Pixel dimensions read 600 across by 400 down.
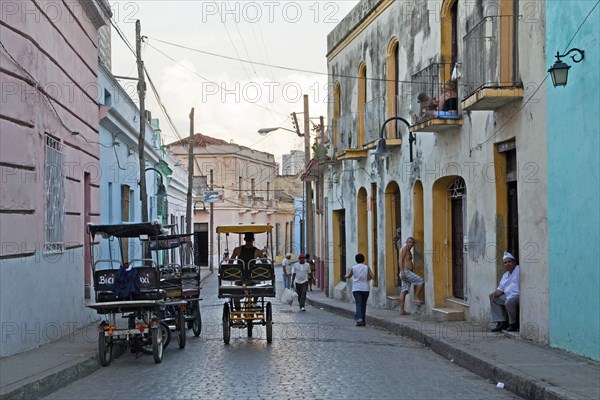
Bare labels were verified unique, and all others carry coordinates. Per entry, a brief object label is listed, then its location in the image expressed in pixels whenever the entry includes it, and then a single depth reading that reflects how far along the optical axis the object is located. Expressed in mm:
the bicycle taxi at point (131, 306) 11484
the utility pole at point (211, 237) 55062
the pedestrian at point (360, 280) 17641
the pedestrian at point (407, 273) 18328
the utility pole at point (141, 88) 22828
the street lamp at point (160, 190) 29589
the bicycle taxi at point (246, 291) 14070
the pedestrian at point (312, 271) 34553
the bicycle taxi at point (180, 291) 13517
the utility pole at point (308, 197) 34562
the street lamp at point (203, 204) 58094
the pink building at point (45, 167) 11094
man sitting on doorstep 13578
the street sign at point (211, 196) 54312
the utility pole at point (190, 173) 37562
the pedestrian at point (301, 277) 23312
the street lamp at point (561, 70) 10820
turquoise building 10531
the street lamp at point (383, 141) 19094
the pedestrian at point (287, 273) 33188
